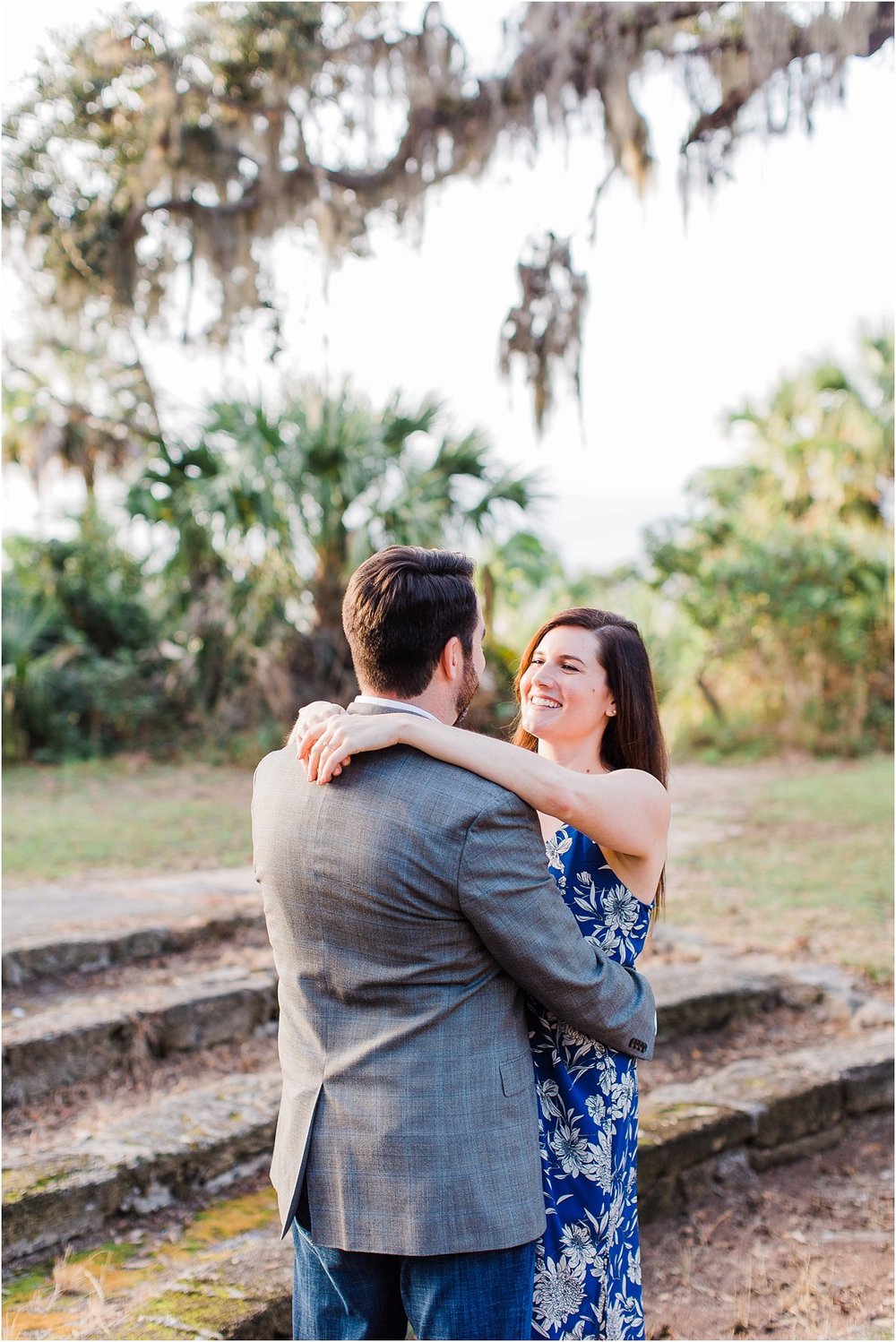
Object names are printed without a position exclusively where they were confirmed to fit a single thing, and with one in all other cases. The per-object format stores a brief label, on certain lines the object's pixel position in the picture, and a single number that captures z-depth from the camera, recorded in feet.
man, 5.08
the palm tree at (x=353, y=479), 32.91
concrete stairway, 9.05
